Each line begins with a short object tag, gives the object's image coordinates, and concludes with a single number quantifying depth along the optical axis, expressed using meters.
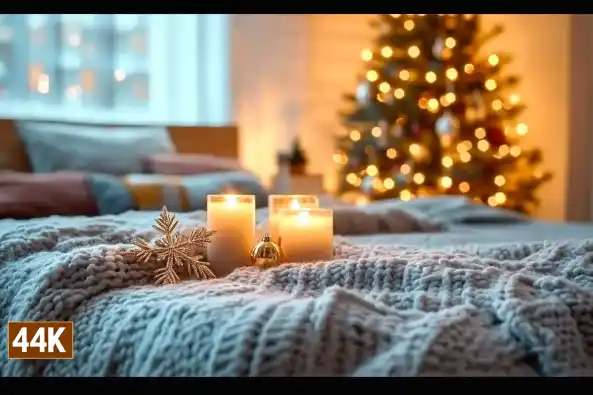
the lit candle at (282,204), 1.06
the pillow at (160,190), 1.46
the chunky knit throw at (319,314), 0.65
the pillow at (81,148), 1.97
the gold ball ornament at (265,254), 0.93
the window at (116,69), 2.37
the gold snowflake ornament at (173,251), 0.87
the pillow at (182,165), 2.02
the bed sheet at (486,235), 1.34
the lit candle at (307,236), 0.98
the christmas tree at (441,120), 2.89
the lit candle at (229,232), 0.96
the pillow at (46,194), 1.47
